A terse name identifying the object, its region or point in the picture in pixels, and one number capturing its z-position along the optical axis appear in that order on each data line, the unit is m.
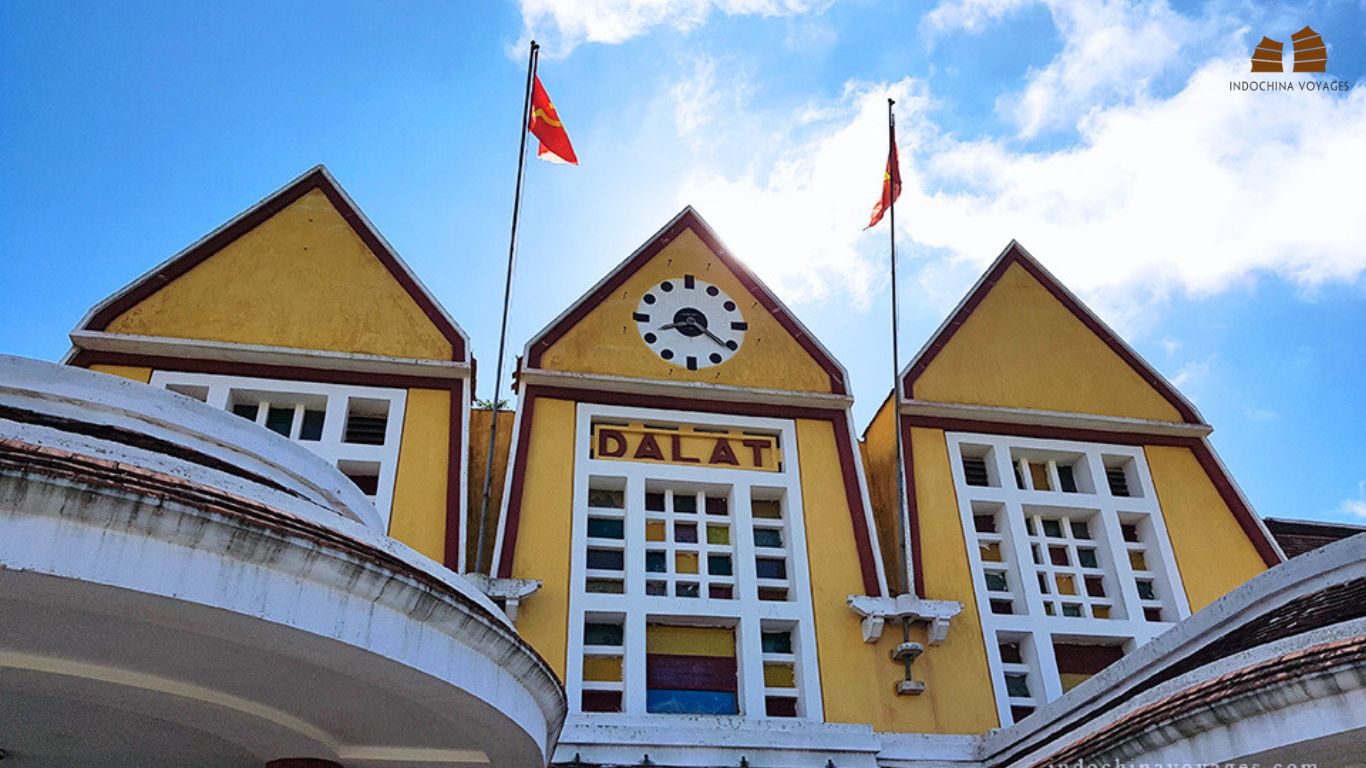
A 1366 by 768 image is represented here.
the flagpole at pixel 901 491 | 13.99
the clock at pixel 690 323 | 15.53
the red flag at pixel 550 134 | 16.45
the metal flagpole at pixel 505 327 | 13.59
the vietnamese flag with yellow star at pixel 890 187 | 16.75
